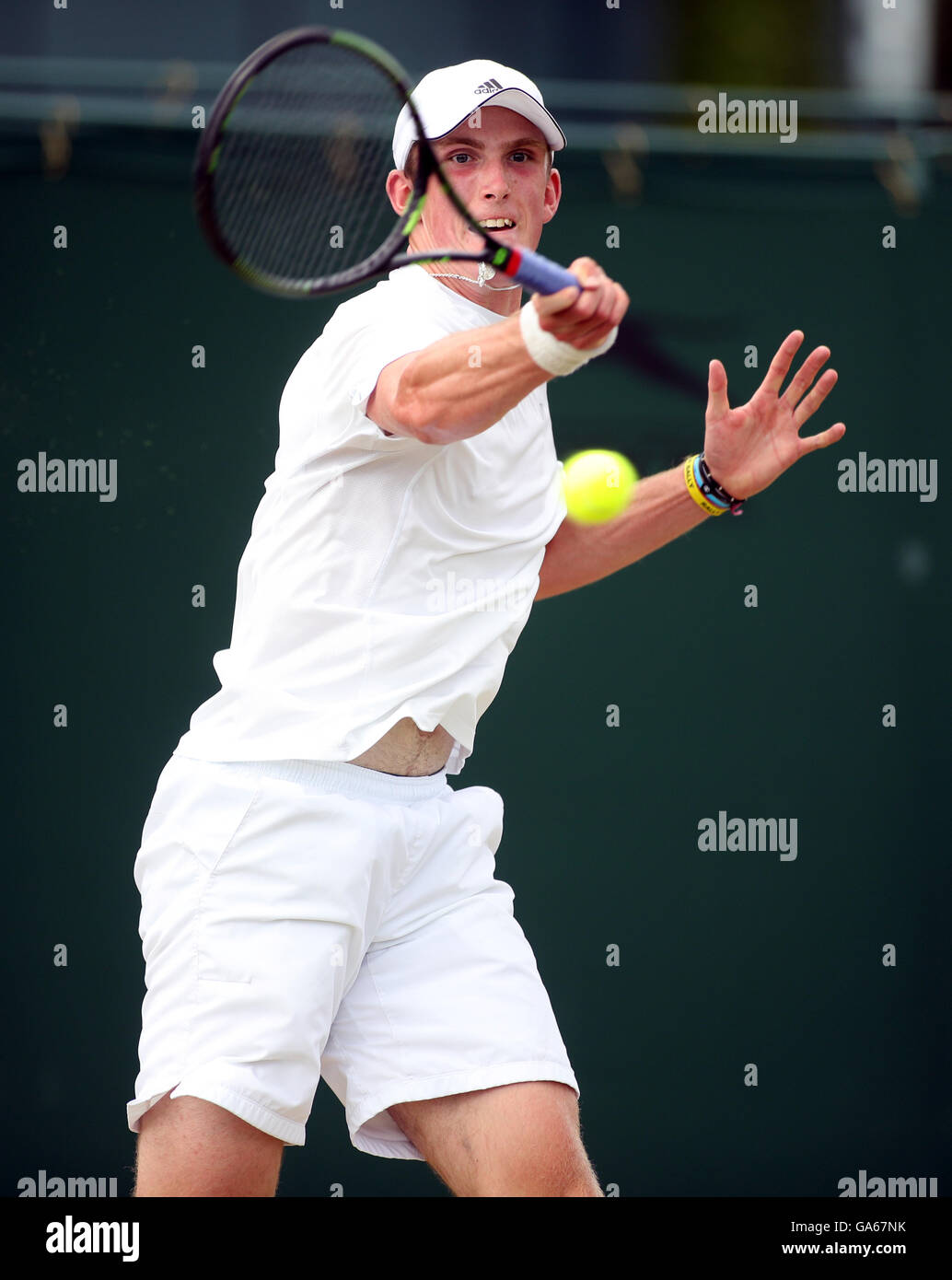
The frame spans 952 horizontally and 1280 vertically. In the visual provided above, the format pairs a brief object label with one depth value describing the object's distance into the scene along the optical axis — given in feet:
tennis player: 13.48
